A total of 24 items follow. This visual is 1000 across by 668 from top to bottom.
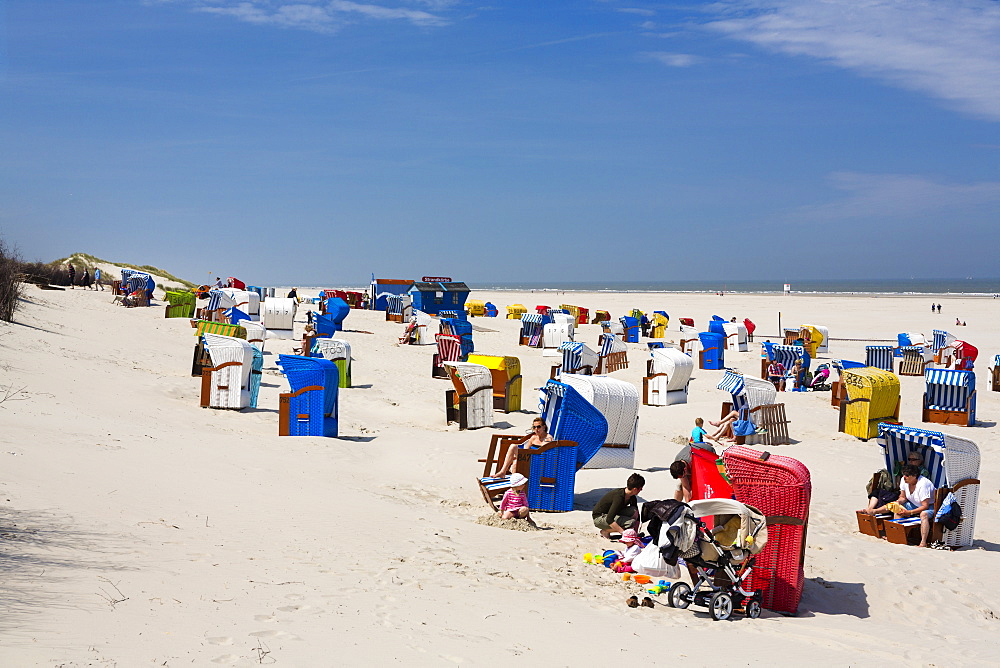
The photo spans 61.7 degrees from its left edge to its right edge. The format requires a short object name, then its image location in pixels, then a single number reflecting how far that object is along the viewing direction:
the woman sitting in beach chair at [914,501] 9.88
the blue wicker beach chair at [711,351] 27.86
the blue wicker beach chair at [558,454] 10.04
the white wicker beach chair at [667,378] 20.36
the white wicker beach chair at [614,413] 11.68
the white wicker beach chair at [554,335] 32.78
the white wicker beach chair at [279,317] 30.34
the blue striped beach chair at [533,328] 33.78
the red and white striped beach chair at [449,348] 25.47
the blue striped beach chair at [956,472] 9.87
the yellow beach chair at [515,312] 50.72
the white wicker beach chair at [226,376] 16.00
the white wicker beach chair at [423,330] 32.09
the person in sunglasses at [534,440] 9.98
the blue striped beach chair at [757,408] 16.34
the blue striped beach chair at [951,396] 19.00
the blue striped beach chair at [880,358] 28.16
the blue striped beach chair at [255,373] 16.42
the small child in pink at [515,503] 9.45
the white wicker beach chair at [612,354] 26.91
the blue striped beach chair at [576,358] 24.25
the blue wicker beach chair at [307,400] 13.80
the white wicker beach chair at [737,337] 33.44
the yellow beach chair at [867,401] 17.19
